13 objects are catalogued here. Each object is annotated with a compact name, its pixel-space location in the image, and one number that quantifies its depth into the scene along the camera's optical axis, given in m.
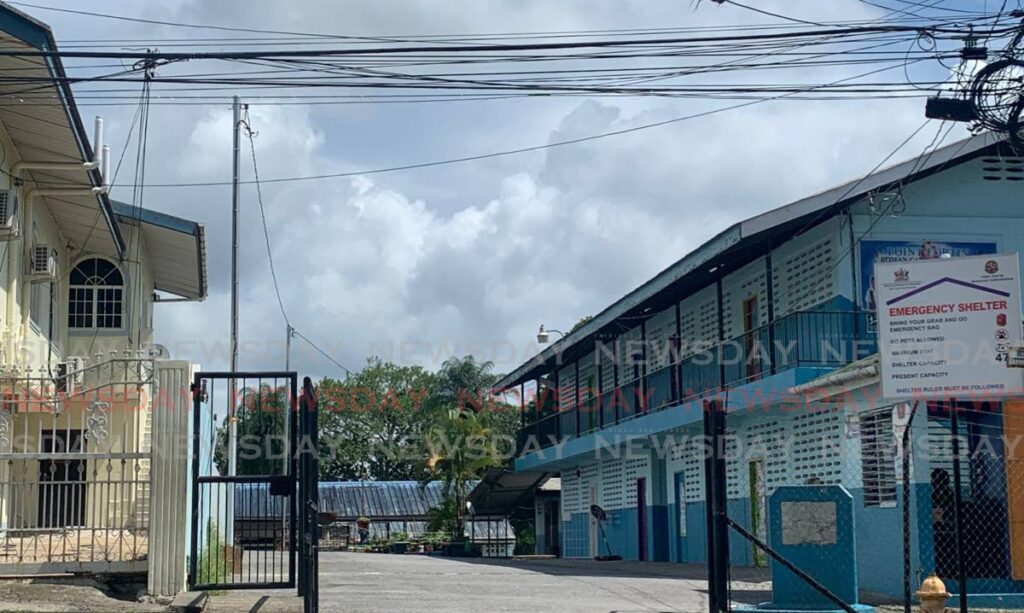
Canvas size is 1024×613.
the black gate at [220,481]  12.07
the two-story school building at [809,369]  17.88
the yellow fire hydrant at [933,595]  12.41
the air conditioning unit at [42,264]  20.62
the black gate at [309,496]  11.34
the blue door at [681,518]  27.39
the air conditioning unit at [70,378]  16.19
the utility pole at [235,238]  27.75
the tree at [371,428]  67.75
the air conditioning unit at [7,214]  17.70
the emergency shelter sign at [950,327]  12.51
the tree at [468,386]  56.81
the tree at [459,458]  42.19
